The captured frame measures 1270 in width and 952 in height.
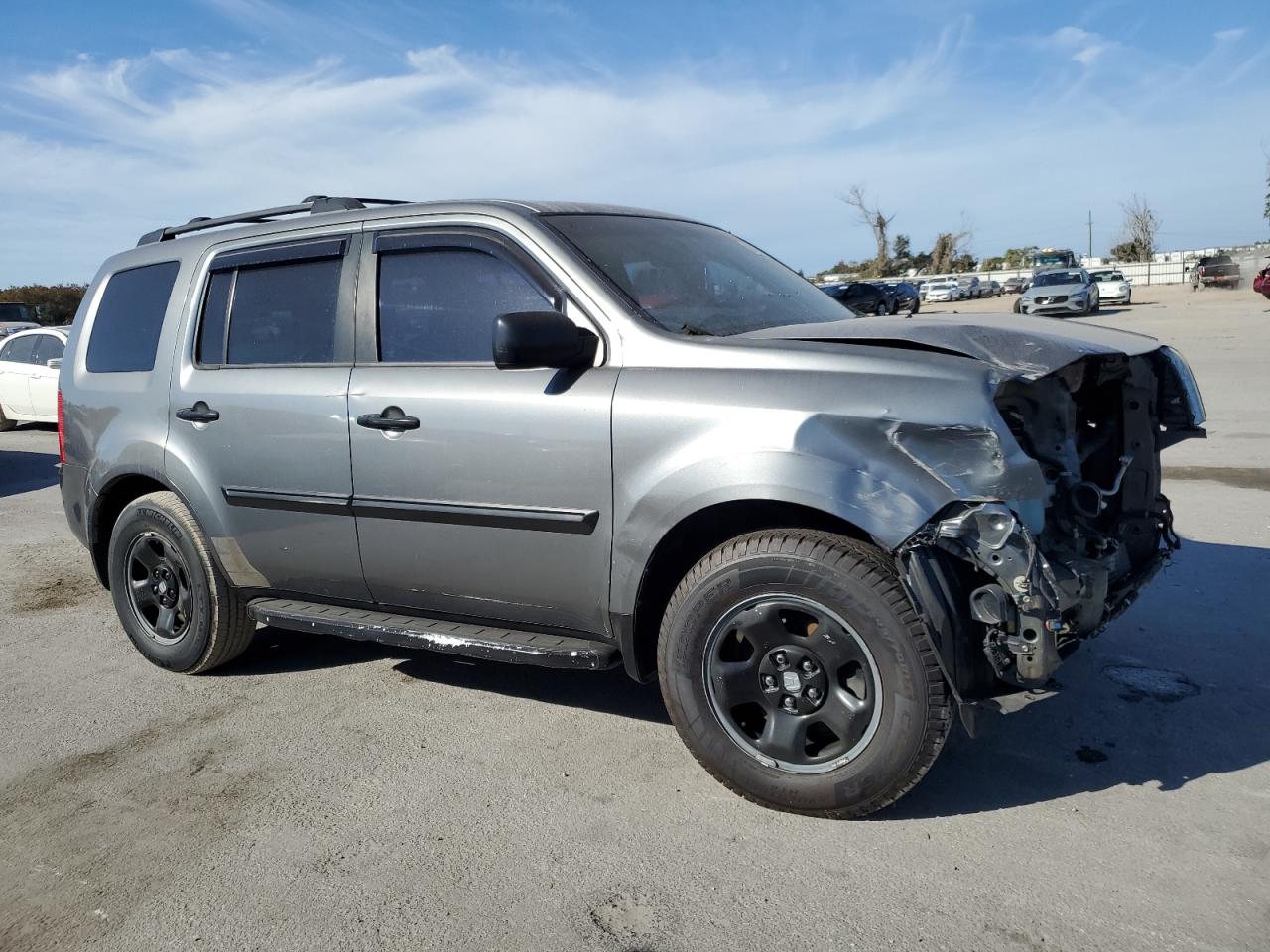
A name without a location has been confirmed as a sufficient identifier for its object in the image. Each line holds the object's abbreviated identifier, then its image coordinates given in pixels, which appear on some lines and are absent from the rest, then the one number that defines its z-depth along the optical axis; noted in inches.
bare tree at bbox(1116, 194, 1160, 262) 2883.9
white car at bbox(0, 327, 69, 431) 553.0
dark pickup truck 1625.2
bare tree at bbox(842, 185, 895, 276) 2913.4
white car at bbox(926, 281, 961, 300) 2146.9
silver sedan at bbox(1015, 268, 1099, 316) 1195.9
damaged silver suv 117.6
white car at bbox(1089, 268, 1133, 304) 1504.7
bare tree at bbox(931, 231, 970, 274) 3046.3
